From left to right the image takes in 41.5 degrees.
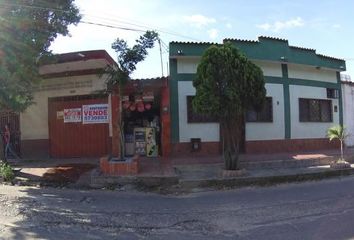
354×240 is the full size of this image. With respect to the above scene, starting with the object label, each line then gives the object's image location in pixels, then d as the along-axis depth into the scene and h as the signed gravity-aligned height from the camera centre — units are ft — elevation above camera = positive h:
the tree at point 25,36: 44.19 +9.83
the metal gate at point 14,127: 69.77 +1.42
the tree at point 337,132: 57.26 -0.65
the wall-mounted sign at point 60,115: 66.08 +2.84
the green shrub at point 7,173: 50.16 -3.97
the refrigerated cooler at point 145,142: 63.36 -1.25
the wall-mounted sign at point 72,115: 64.90 +2.77
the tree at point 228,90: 47.96 +4.22
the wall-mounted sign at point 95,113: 63.62 +2.83
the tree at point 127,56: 49.73 +8.18
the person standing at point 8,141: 67.86 -0.65
